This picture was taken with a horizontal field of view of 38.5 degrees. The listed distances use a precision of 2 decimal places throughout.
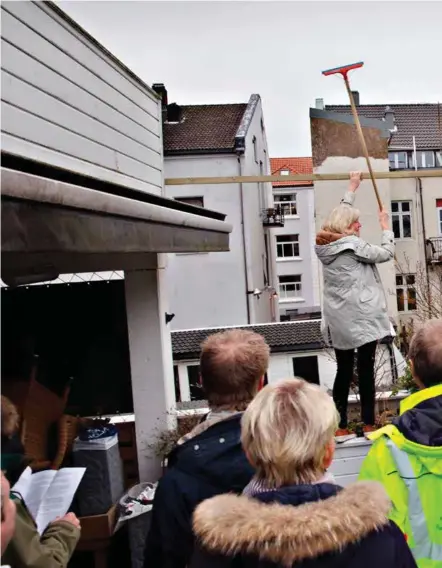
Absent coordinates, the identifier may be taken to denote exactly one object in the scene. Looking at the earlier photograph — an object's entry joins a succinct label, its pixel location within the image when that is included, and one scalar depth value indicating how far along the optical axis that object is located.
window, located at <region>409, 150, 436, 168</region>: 28.84
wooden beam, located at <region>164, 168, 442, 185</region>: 4.30
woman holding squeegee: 3.56
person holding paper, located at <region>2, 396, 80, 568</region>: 1.52
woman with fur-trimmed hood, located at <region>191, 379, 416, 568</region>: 1.33
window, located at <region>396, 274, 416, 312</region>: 25.02
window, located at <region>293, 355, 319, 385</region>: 17.66
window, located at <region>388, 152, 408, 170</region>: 28.92
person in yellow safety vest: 1.95
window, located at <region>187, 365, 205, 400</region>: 15.50
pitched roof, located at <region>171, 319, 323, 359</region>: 17.19
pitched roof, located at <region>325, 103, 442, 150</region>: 29.06
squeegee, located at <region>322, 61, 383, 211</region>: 3.93
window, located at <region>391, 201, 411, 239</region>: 26.39
